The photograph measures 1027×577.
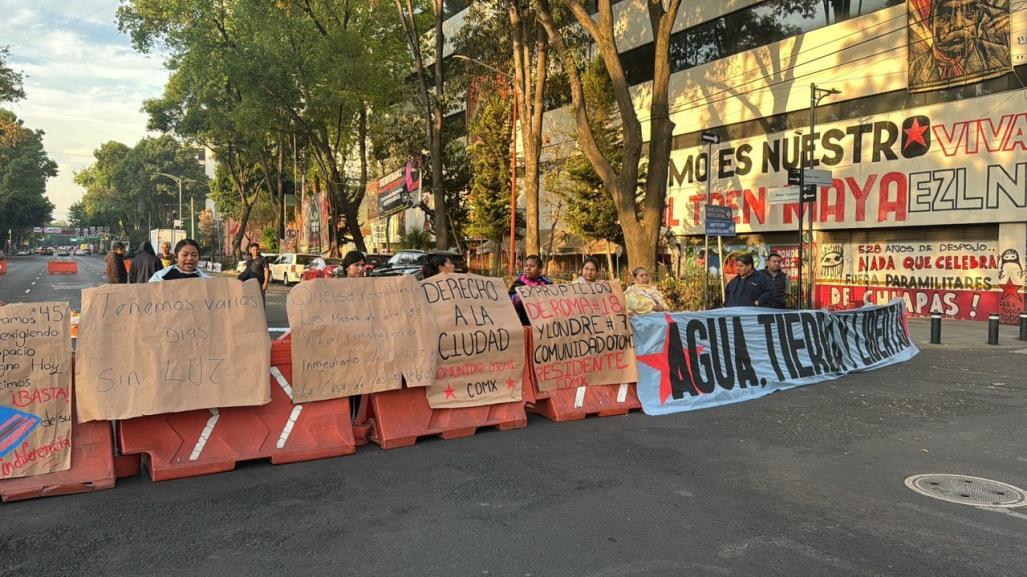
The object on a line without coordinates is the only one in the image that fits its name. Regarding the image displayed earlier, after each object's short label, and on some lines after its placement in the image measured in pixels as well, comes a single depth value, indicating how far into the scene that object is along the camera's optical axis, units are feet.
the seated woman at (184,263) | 22.31
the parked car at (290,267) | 110.93
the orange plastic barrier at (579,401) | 23.89
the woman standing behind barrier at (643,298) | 30.19
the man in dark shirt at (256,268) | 40.86
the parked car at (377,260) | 96.45
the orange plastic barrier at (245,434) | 17.47
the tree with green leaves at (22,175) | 208.23
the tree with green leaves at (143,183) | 286.66
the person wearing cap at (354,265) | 28.73
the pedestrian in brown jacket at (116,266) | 43.78
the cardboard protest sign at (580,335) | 24.25
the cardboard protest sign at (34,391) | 16.02
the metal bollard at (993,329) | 44.65
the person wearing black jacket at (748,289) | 33.32
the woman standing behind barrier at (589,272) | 29.84
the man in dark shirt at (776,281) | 33.68
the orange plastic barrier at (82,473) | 15.89
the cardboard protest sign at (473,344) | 21.88
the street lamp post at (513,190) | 77.68
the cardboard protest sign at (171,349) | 16.97
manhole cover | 15.75
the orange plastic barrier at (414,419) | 20.39
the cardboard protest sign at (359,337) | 19.63
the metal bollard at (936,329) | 45.29
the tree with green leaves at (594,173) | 84.99
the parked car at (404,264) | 84.10
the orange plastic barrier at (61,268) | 134.24
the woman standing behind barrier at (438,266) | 25.85
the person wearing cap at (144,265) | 38.96
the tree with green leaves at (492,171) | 103.45
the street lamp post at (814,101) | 61.36
